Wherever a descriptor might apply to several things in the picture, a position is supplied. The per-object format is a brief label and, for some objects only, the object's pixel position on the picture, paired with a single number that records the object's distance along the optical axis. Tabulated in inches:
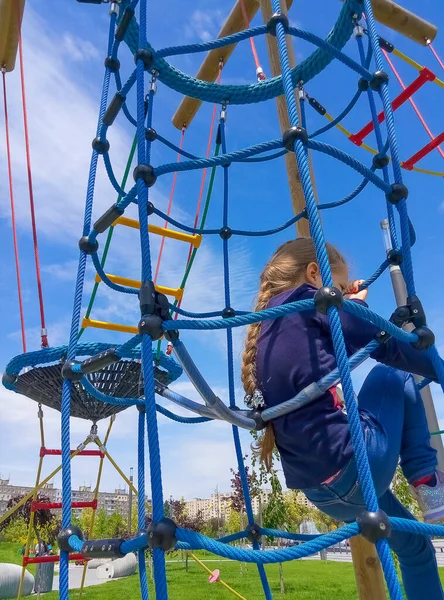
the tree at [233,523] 1307.1
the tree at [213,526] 1535.7
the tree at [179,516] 768.5
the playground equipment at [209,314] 39.5
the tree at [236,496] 508.9
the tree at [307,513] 994.3
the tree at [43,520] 436.5
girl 54.1
